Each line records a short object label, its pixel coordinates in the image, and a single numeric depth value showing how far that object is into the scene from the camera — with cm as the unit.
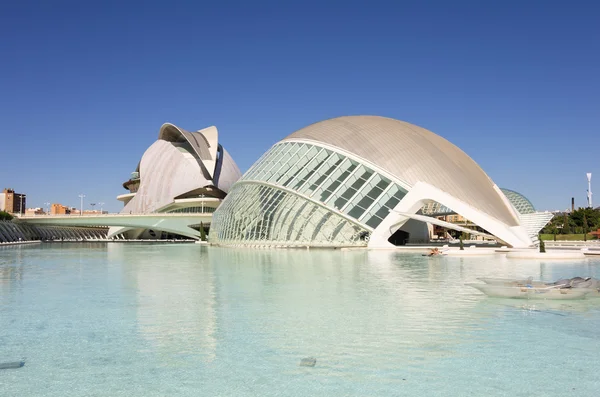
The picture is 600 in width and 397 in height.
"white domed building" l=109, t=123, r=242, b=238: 8819
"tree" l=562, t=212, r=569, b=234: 7831
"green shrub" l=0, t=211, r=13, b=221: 8644
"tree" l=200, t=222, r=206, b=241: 6555
